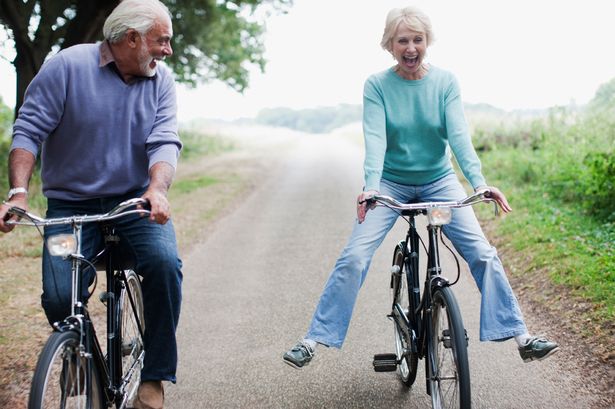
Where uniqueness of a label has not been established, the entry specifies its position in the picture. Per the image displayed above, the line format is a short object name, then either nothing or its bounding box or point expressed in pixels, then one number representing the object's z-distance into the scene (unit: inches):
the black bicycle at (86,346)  103.7
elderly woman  135.9
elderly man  129.6
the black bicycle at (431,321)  122.6
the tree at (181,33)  442.3
